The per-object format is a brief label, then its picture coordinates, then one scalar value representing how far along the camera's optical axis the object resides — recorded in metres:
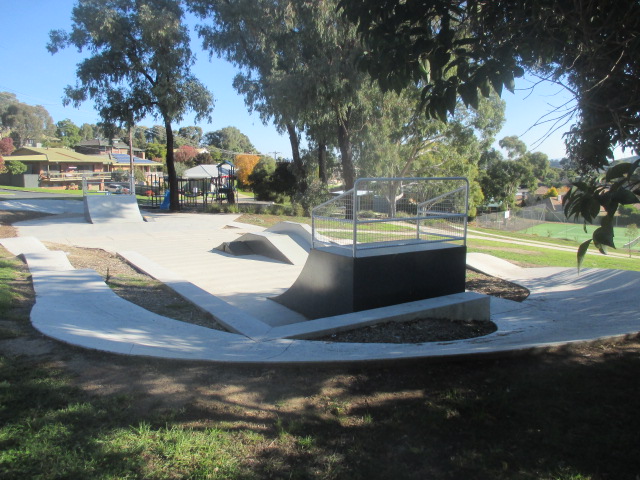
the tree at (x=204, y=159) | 73.06
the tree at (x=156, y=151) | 78.47
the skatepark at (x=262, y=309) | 4.79
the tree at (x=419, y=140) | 25.12
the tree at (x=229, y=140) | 106.79
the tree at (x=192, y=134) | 103.85
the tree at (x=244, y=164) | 53.12
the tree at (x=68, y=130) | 101.71
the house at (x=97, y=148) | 88.19
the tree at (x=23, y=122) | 85.19
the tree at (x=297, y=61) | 20.30
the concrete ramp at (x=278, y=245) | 13.01
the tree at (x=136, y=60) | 21.28
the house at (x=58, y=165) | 52.44
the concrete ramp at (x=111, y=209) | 18.81
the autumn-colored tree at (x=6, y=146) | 58.55
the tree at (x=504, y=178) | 63.41
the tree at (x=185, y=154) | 74.56
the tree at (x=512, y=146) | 76.15
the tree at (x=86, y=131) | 114.12
